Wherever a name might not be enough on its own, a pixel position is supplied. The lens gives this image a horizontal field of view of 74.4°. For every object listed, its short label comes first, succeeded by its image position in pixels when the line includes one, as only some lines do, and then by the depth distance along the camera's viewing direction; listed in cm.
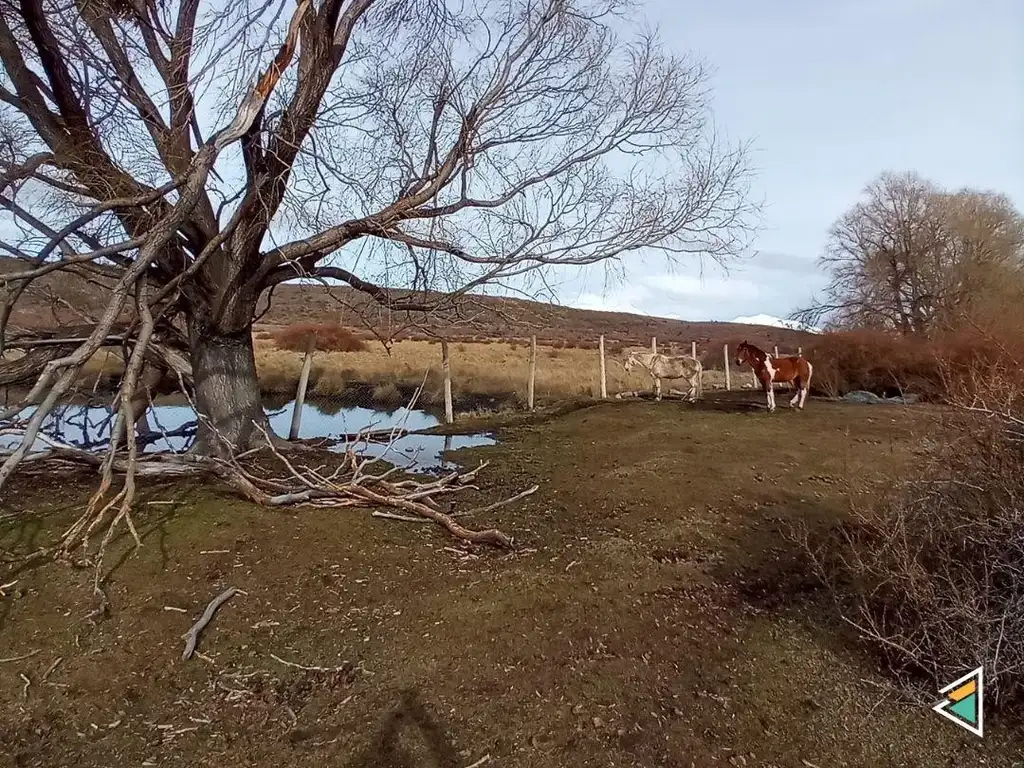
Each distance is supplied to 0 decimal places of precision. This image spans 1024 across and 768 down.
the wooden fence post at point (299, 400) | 1089
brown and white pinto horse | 1477
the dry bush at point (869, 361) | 1873
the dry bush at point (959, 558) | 316
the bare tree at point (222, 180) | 573
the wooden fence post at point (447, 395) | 1339
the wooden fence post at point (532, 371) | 1524
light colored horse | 1667
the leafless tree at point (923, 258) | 2361
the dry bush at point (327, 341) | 2900
